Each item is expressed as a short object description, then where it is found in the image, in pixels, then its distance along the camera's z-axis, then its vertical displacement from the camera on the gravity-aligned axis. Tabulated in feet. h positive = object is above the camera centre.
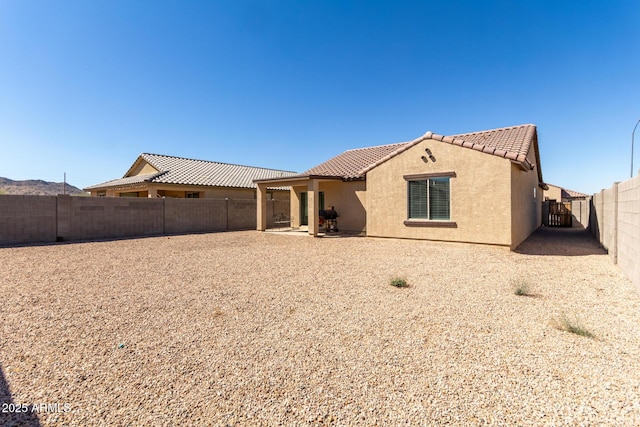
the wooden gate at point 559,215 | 78.54 -0.62
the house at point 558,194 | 121.80 +7.82
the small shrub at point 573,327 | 13.32 -5.30
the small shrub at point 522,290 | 19.39 -5.03
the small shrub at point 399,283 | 21.24 -4.96
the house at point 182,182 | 73.72 +8.43
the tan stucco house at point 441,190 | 38.01 +3.49
